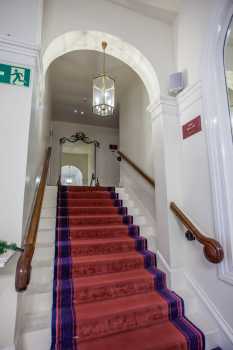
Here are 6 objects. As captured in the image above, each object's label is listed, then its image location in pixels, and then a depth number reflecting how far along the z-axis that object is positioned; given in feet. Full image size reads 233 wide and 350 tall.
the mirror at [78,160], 23.13
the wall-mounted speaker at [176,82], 7.54
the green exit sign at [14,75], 5.37
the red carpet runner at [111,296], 5.09
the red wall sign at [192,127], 6.84
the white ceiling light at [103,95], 10.35
